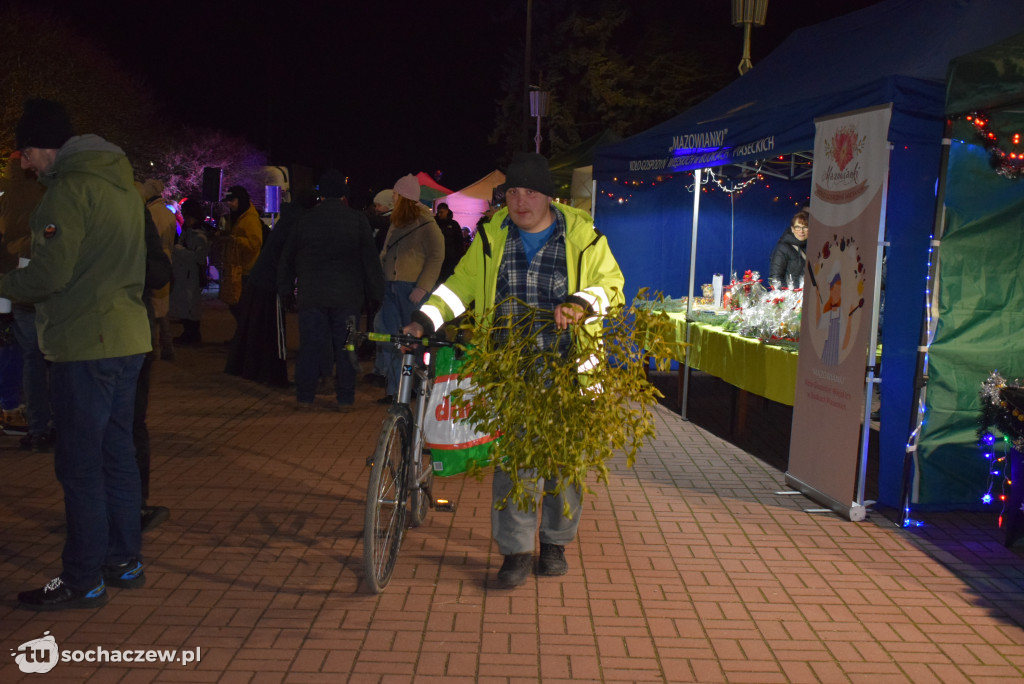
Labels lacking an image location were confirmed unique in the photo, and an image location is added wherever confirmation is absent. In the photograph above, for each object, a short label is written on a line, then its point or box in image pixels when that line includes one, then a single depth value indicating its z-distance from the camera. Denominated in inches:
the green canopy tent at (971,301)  216.7
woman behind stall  359.9
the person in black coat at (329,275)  329.4
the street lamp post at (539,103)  1025.5
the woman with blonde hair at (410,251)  340.2
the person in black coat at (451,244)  547.5
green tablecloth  273.3
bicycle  165.8
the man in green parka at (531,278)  175.3
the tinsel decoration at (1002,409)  205.0
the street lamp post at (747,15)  467.8
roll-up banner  216.4
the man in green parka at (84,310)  152.6
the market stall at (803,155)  219.1
